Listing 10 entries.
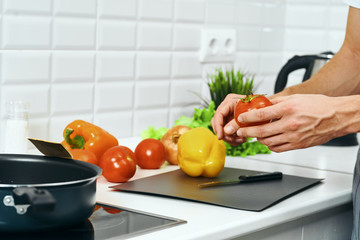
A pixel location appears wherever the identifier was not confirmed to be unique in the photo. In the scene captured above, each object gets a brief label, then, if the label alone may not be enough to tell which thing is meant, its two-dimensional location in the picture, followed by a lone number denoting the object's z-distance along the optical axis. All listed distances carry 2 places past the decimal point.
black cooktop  1.13
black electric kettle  1.90
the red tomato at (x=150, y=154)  1.52
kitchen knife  1.42
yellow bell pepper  1.47
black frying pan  1.06
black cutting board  1.32
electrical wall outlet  1.95
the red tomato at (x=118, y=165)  1.41
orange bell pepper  1.50
